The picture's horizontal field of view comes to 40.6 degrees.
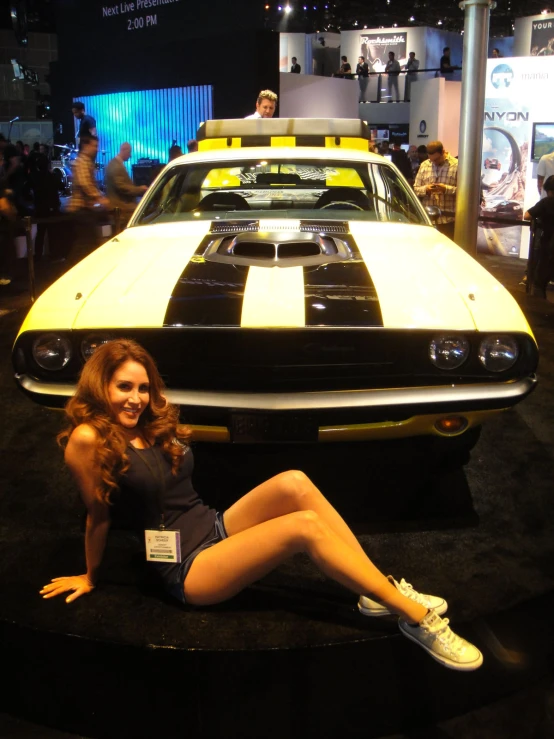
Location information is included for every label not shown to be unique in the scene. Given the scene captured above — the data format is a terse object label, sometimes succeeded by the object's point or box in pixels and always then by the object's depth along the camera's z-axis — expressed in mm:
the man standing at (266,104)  5703
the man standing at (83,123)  6605
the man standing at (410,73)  18609
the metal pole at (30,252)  6406
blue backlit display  14359
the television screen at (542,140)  8758
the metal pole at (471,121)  6621
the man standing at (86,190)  6348
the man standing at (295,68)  18692
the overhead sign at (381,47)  20641
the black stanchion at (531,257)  6937
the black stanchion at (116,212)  5048
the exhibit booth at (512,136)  8758
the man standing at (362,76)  19250
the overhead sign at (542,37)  11328
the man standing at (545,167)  8445
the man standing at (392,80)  18547
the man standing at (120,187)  6402
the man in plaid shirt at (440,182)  7035
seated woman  2008
